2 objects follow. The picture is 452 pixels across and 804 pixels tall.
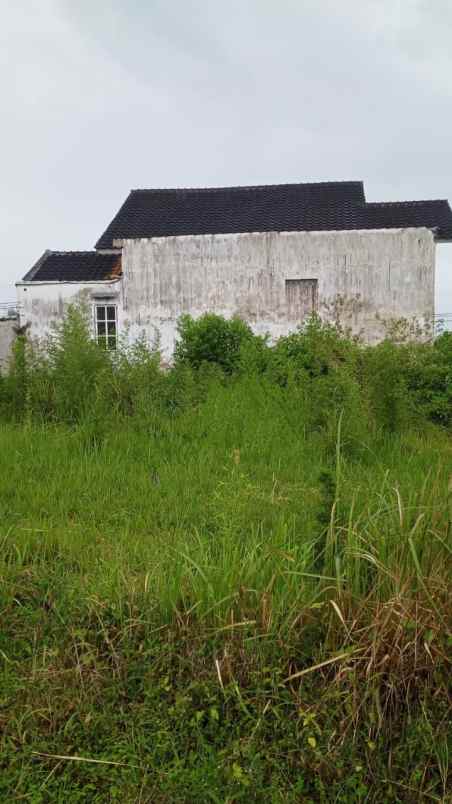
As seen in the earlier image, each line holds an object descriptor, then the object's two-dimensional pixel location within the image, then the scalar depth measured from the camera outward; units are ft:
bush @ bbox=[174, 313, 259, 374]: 38.22
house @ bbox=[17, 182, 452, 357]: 51.47
